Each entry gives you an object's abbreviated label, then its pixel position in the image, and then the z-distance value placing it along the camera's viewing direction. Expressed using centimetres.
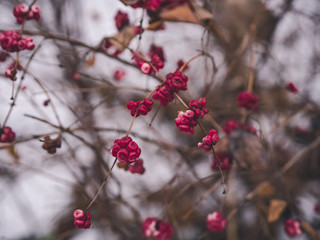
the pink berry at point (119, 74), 55
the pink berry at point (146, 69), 37
